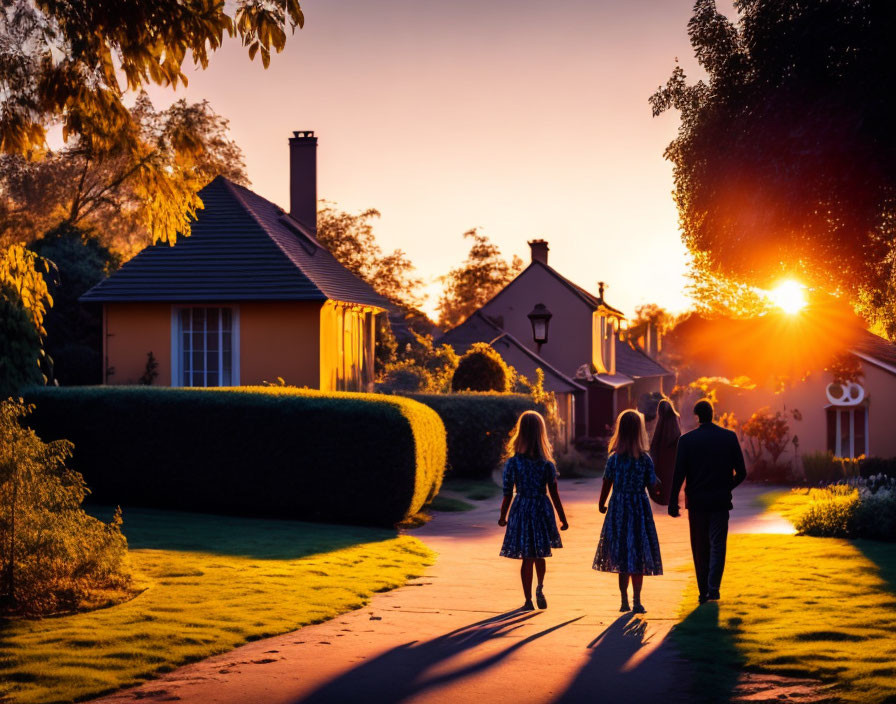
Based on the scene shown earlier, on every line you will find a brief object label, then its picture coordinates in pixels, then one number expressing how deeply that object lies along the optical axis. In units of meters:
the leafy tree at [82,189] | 47.62
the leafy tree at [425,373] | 35.12
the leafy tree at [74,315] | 31.64
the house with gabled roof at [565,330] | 52.56
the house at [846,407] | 34.91
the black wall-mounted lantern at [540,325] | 45.47
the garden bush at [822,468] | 31.56
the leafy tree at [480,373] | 34.72
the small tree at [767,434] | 35.22
